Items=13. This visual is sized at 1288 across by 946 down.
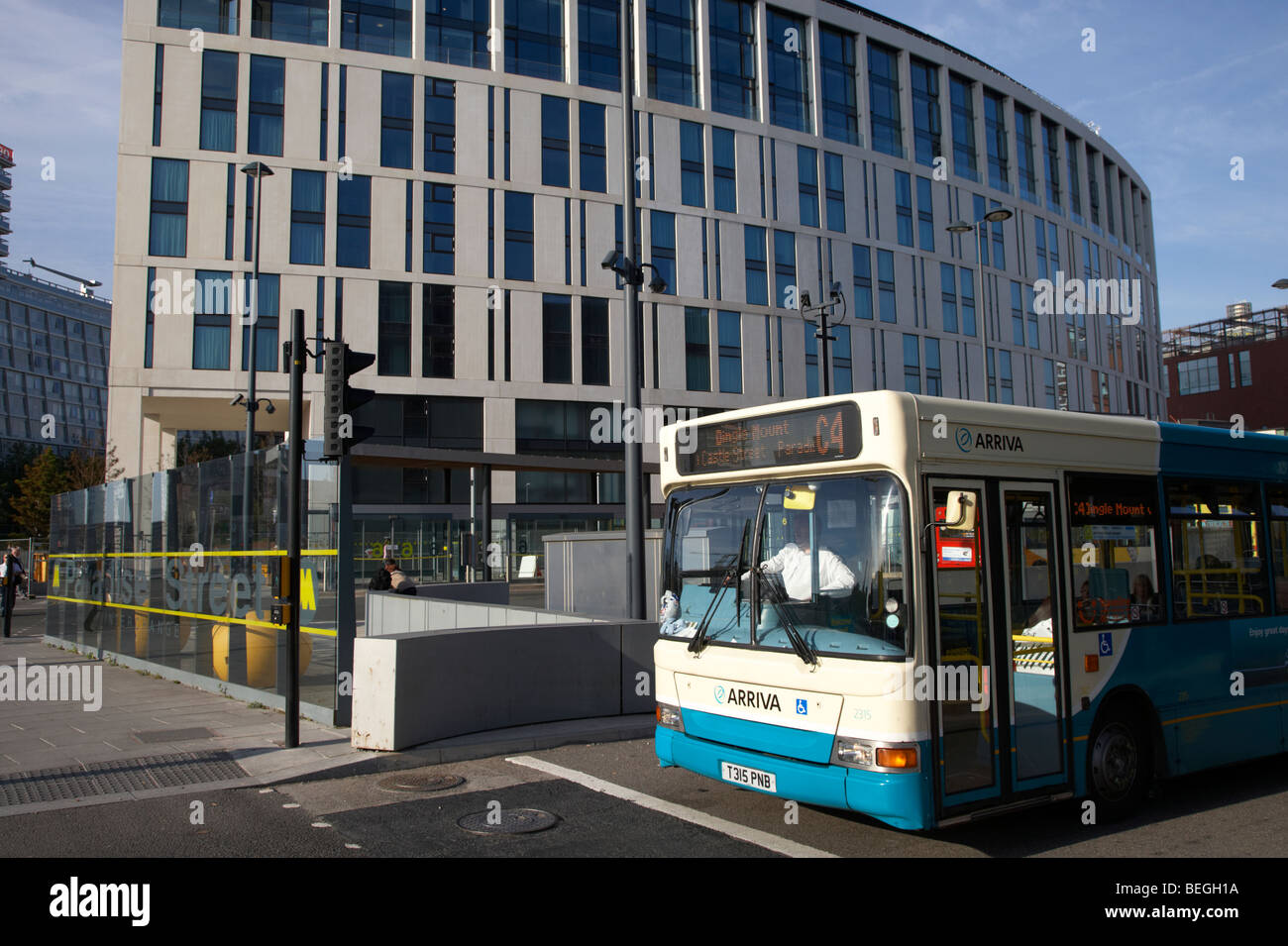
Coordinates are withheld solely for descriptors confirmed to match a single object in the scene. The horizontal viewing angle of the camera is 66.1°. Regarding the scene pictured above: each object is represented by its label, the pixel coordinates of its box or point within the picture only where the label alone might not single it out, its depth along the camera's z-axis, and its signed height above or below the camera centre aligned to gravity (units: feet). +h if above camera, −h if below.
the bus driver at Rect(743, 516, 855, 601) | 19.42 -0.21
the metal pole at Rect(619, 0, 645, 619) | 40.04 +7.04
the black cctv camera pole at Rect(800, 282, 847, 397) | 63.93 +16.08
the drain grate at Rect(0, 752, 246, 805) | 25.11 -5.69
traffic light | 29.60 +4.94
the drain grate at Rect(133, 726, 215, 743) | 31.83 -5.58
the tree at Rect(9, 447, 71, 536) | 144.97 +10.44
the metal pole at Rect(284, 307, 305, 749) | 29.32 +0.41
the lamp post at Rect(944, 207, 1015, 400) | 72.58 +25.24
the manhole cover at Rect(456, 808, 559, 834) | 21.26 -5.73
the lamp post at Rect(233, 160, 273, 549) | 85.76 +19.27
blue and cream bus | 18.70 -1.14
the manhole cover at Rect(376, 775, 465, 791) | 25.29 -5.74
